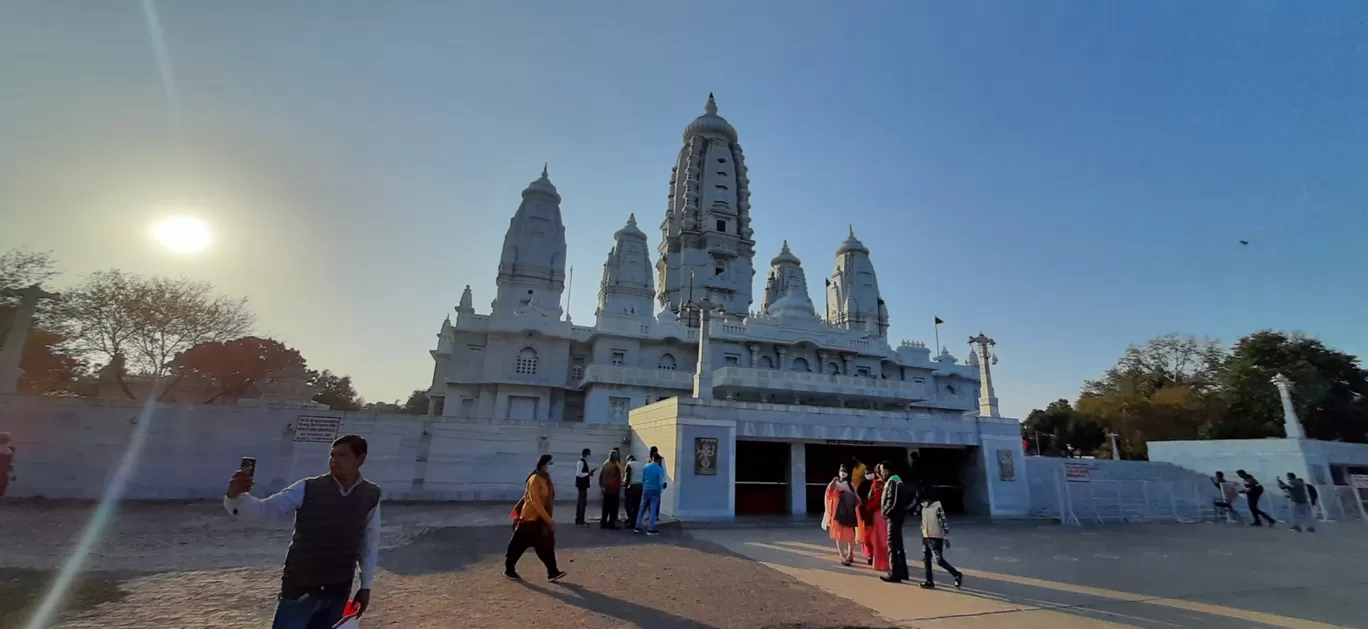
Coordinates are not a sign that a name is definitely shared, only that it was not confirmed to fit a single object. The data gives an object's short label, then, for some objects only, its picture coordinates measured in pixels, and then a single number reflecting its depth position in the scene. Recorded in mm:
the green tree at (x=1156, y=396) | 36062
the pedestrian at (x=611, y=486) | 12344
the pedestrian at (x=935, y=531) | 7570
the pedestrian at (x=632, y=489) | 12391
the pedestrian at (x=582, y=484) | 12789
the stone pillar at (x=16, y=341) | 17609
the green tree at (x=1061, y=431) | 44969
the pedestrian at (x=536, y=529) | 7383
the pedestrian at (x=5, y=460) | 14953
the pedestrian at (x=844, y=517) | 9336
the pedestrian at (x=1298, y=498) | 15781
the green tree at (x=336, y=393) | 45438
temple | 16891
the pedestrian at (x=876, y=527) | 8453
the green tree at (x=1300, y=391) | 32750
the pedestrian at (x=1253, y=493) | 16312
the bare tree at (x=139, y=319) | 24547
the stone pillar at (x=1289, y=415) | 22352
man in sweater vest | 3236
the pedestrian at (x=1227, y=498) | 17297
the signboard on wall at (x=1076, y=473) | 17098
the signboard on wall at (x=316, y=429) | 18969
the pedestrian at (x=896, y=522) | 7652
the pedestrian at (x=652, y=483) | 11860
